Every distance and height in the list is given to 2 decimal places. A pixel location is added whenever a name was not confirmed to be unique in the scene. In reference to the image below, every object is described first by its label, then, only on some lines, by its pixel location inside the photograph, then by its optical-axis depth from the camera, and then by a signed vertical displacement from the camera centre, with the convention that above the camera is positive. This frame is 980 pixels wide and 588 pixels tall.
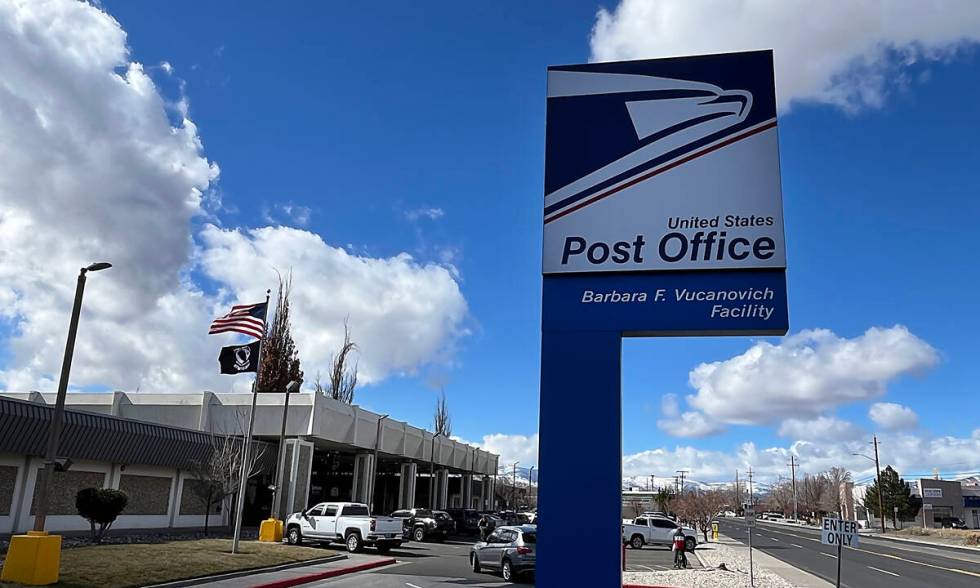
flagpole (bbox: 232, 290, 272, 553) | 23.22 -0.63
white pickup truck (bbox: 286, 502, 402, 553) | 28.95 -2.39
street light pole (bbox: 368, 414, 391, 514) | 40.33 +1.36
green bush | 23.22 -1.55
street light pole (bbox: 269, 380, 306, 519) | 34.87 -0.81
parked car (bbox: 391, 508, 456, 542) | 39.81 -2.87
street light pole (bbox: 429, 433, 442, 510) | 51.88 -0.42
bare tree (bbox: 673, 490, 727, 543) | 52.58 -1.94
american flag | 23.94 +4.48
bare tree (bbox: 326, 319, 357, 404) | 68.19 +7.51
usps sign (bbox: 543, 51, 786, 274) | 11.14 +4.83
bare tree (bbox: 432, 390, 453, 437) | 79.12 +5.06
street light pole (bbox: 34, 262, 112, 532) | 15.23 +1.05
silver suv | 22.08 -2.38
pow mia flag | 23.31 +3.21
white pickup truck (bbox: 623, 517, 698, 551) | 41.19 -2.82
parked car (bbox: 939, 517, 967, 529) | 89.41 -3.47
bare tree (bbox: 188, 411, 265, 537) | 32.47 -0.41
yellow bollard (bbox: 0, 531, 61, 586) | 14.47 -2.10
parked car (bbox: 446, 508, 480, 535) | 45.66 -2.94
